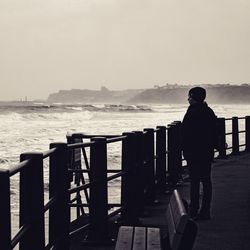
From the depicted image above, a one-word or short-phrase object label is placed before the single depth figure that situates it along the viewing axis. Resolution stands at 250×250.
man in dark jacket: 8.12
